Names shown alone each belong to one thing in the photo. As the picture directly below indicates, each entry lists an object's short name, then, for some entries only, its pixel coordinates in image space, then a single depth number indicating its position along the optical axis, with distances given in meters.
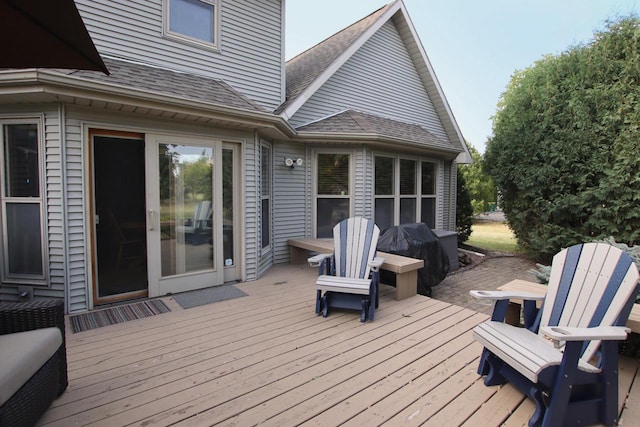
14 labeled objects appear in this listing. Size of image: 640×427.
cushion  1.64
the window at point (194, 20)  5.00
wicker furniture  1.73
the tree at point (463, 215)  11.05
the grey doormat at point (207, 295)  4.18
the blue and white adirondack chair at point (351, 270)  3.65
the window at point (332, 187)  6.66
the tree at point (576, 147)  6.70
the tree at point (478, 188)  25.92
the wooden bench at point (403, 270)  4.33
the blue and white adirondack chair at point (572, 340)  1.90
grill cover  5.27
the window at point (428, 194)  7.93
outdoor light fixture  6.23
